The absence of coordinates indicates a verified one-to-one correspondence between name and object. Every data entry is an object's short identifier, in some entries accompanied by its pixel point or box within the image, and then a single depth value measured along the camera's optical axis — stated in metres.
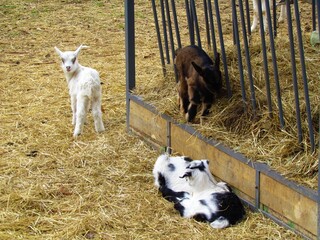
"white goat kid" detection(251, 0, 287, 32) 10.33
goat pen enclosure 4.78
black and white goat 4.98
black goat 5.60
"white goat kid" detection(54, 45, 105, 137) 6.97
